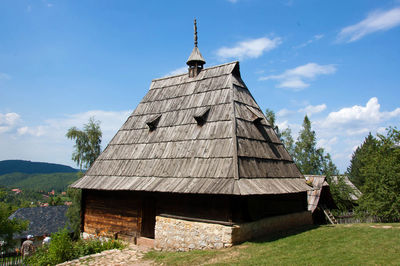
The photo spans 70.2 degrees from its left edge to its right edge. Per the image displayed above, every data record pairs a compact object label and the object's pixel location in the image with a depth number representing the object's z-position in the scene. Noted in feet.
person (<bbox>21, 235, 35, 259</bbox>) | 42.32
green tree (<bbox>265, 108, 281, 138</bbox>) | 115.03
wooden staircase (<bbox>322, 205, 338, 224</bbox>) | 57.11
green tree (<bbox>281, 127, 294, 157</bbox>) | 131.85
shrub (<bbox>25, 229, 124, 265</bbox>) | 35.42
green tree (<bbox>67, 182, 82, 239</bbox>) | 94.68
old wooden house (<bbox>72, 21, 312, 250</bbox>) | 33.37
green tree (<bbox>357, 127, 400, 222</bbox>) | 54.19
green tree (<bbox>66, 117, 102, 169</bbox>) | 110.83
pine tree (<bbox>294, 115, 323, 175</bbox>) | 127.44
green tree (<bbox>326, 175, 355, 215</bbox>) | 75.20
